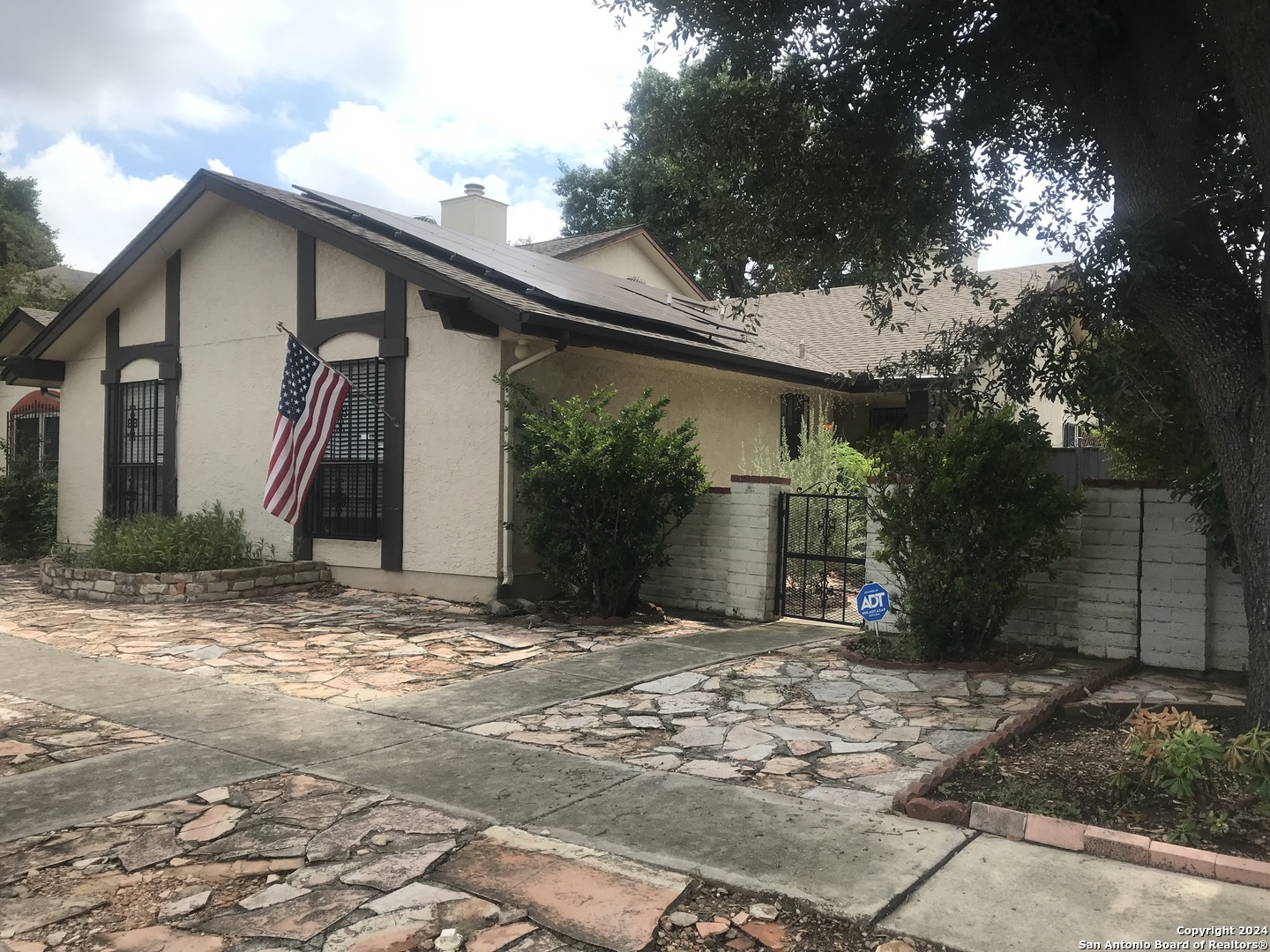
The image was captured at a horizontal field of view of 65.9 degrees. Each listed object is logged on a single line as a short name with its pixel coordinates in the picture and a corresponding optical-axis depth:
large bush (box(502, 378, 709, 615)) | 9.20
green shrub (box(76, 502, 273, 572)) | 11.41
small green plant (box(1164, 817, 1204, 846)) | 3.79
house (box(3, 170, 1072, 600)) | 10.44
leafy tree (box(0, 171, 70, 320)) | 24.73
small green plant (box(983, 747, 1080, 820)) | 4.11
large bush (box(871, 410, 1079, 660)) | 7.11
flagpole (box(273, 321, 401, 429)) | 11.16
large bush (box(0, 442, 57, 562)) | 15.48
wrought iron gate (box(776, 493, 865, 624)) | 9.77
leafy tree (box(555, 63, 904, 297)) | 7.71
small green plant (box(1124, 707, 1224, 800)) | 4.09
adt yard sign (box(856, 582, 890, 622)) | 7.92
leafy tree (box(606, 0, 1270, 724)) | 5.07
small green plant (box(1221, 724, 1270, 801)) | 4.10
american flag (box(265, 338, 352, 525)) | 10.92
